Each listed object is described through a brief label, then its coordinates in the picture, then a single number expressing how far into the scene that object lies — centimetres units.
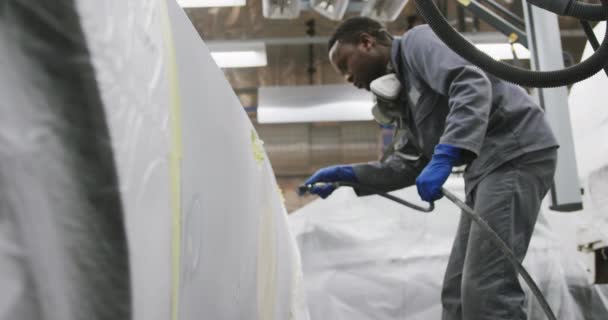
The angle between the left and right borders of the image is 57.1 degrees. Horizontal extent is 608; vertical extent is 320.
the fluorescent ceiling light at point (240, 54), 345
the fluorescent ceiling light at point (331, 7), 232
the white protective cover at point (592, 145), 161
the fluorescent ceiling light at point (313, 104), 404
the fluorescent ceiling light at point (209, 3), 245
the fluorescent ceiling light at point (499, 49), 338
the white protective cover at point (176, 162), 38
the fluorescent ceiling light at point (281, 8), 229
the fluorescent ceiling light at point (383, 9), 238
